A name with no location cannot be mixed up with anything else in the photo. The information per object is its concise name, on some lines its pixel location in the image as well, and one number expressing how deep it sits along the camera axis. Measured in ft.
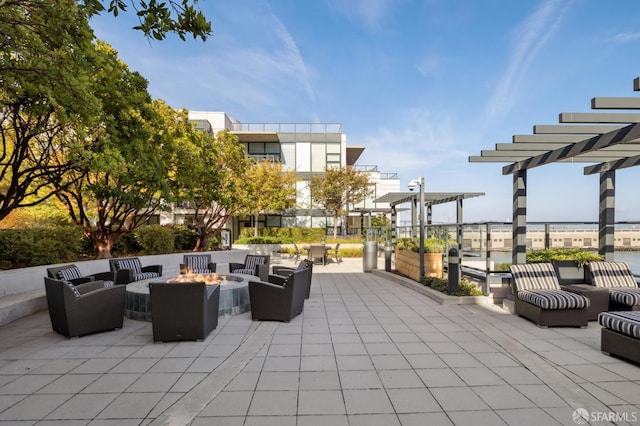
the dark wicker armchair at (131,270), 24.19
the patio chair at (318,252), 45.85
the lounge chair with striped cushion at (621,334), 12.04
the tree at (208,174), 35.63
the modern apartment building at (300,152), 88.02
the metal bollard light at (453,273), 22.74
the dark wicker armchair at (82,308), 14.75
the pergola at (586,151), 16.05
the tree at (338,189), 76.54
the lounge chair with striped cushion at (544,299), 16.46
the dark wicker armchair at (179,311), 14.07
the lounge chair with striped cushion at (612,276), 19.57
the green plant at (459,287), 22.86
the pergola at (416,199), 35.76
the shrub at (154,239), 36.96
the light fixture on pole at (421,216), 27.58
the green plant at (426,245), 29.25
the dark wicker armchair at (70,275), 19.30
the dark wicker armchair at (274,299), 17.94
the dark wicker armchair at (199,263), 29.40
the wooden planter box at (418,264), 29.37
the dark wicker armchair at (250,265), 28.68
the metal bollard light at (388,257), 37.42
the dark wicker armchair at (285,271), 23.83
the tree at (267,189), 56.13
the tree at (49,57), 12.46
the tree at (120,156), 21.50
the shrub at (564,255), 21.21
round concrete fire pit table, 18.10
